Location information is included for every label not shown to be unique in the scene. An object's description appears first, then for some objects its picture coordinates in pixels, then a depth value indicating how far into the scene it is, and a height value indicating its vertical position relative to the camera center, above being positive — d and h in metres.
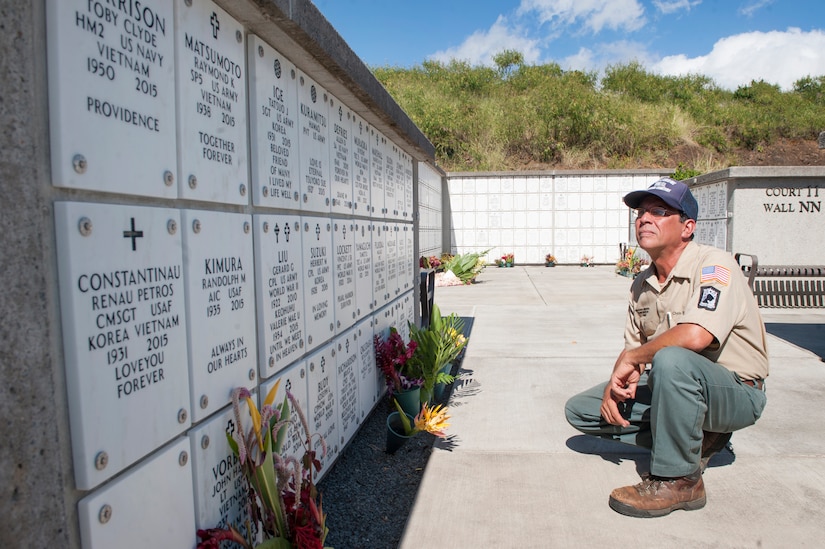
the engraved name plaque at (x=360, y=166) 3.39 +0.34
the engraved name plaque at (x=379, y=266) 3.83 -0.24
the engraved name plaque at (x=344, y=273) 3.03 -0.23
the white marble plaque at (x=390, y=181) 4.20 +0.31
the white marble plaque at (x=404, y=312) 4.59 -0.65
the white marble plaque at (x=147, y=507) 1.27 -0.62
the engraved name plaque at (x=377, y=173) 3.80 +0.34
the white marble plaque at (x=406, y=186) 4.81 +0.32
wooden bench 8.13 -0.81
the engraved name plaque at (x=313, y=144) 2.56 +0.36
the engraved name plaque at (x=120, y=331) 1.22 -0.22
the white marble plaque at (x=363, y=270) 3.42 -0.24
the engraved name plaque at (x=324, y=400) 2.67 -0.76
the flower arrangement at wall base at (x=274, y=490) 1.75 -0.77
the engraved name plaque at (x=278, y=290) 2.12 -0.23
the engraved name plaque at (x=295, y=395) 2.30 -0.65
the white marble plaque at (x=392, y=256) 4.23 -0.20
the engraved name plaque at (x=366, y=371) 3.51 -0.84
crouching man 2.49 -0.58
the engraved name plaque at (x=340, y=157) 2.98 +0.34
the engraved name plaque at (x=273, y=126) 2.09 +0.36
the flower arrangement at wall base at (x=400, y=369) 3.68 -0.85
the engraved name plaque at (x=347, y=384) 3.09 -0.80
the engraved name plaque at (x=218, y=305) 1.67 -0.22
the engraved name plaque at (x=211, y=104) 1.65 +0.35
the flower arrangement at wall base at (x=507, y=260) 15.14 -0.81
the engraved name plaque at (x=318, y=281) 2.60 -0.23
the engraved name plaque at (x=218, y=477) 1.69 -0.71
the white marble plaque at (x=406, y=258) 4.69 -0.24
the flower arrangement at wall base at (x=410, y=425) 3.23 -1.05
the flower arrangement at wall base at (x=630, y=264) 12.20 -0.76
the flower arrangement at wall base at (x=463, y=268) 11.49 -0.78
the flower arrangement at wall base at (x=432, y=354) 3.85 -0.79
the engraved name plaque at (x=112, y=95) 1.18 +0.28
